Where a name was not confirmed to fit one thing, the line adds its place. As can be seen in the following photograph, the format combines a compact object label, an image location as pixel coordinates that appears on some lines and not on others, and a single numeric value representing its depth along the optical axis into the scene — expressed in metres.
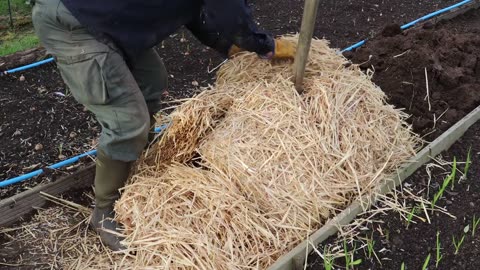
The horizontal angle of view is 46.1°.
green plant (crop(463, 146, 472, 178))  3.15
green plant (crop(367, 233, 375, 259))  2.69
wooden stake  2.75
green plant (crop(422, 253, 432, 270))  2.53
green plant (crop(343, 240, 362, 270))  2.57
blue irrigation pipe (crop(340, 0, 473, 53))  4.64
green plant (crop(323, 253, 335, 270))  2.49
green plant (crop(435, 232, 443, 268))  2.68
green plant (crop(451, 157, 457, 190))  3.04
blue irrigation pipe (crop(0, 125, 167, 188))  3.27
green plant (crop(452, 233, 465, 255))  2.77
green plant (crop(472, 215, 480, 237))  2.88
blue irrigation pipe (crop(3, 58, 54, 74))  4.41
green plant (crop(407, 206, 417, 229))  2.87
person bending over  2.45
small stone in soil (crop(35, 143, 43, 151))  3.62
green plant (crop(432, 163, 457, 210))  2.93
